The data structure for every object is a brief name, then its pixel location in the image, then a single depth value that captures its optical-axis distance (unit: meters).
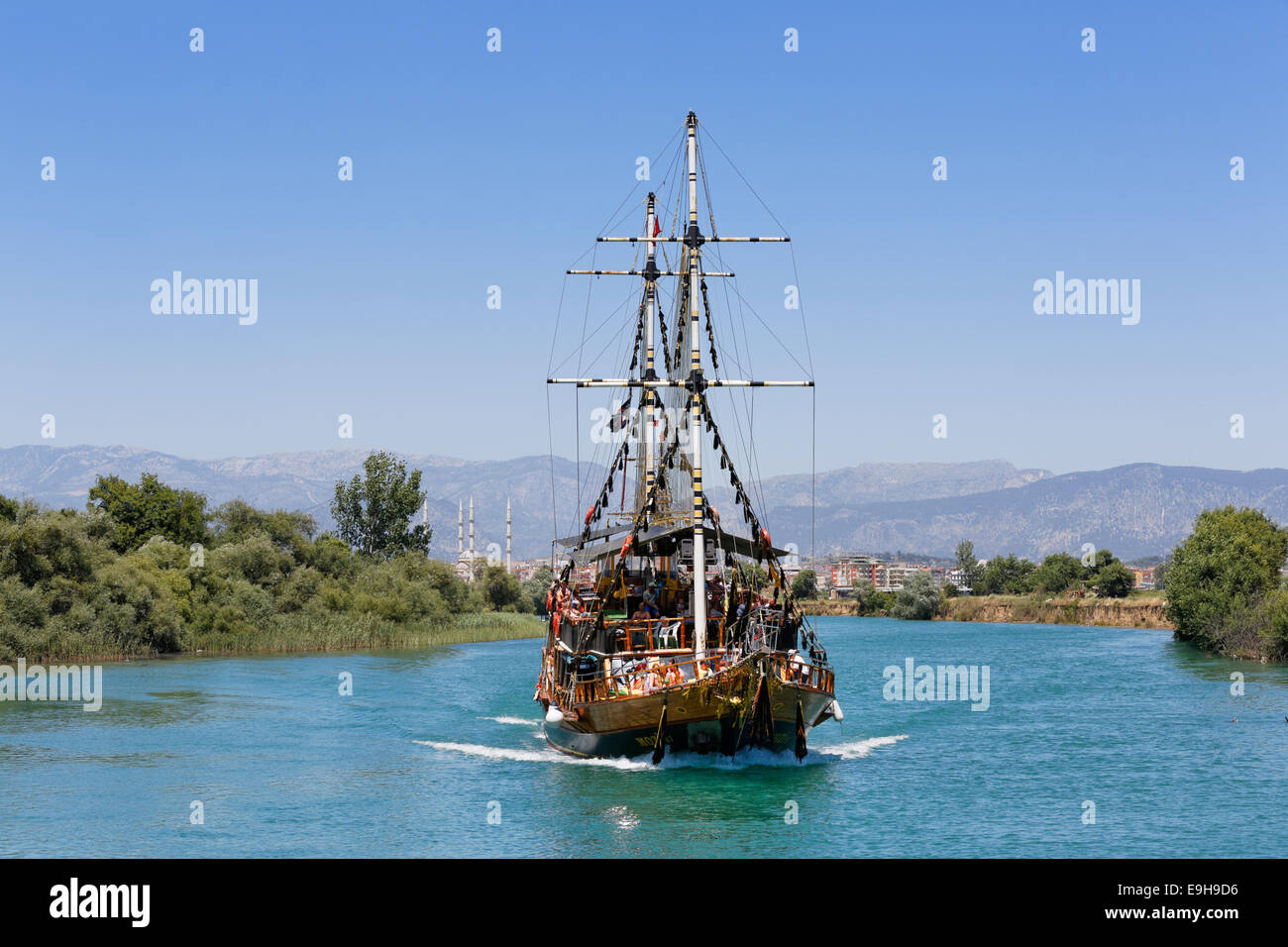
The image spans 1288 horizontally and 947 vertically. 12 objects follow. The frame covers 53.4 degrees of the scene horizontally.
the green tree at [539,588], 126.31
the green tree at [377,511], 122.50
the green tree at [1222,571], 77.94
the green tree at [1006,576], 174.43
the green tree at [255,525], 100.19
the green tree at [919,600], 153.88
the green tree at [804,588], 165.45
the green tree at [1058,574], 159.62
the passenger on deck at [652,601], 41.34
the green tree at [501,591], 125.06
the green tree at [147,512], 97.56
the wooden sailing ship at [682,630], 35.28
